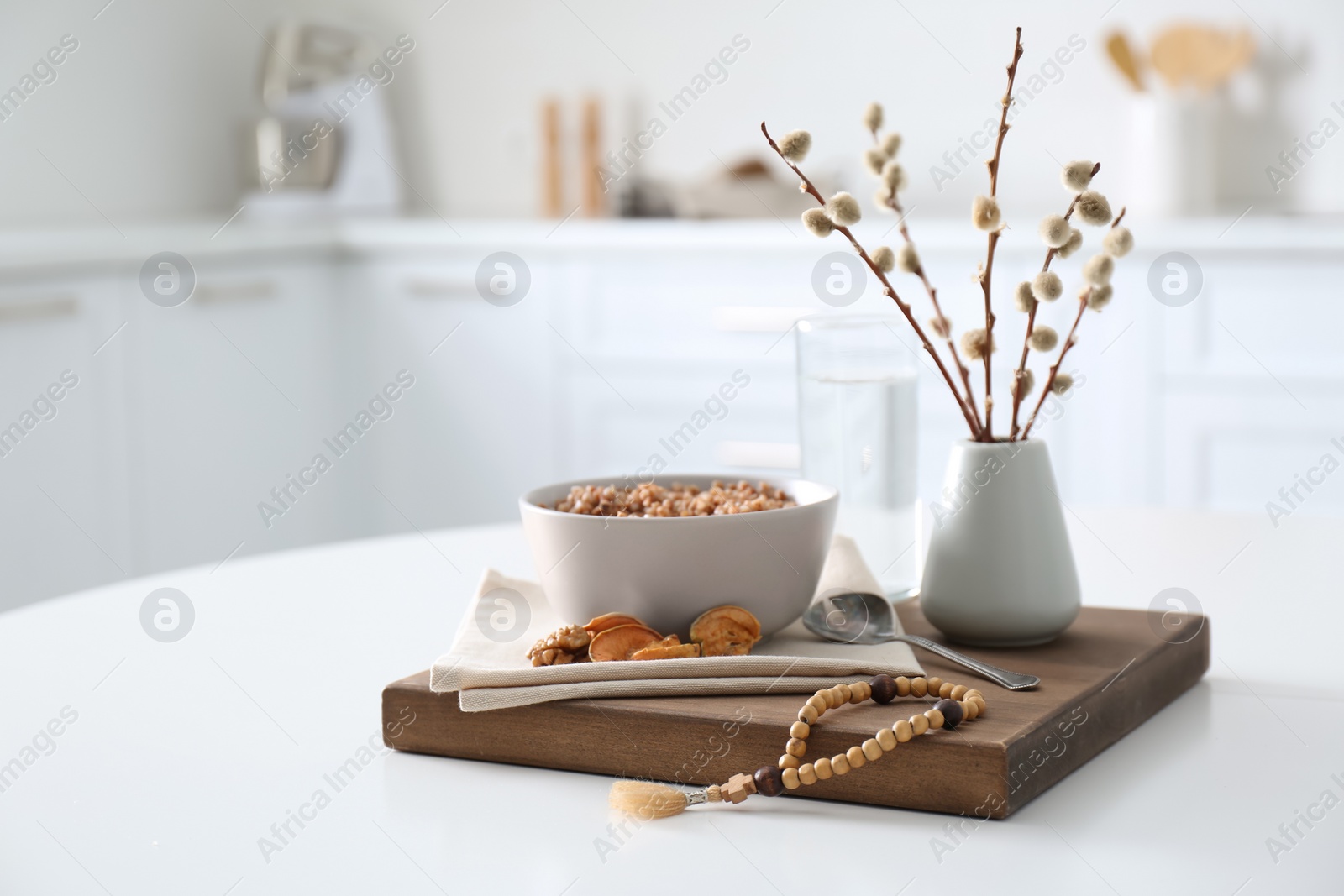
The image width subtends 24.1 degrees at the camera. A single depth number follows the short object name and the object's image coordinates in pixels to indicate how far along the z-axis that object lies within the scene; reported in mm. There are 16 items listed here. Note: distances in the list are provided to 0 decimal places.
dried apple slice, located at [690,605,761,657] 1423
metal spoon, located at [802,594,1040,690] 1460
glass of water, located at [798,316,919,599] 1580
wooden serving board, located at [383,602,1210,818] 1314
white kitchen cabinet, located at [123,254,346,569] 3282
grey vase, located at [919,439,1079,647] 1468
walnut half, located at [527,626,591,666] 1405
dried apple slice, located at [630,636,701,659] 1397
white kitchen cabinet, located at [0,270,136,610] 2932
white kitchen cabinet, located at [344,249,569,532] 3653
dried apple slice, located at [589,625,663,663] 1407
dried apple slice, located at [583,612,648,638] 1420
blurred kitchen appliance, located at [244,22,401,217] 4097
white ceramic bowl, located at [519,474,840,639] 1428
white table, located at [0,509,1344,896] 1262
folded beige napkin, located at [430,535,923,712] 1376
